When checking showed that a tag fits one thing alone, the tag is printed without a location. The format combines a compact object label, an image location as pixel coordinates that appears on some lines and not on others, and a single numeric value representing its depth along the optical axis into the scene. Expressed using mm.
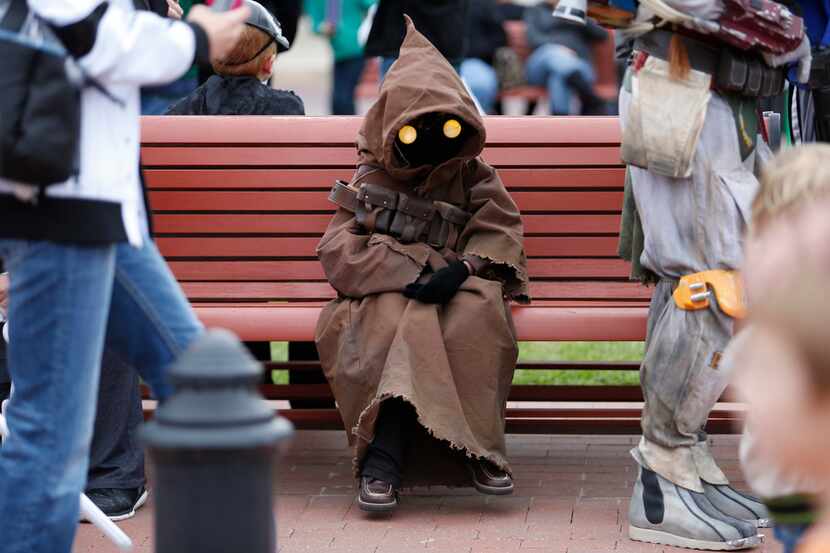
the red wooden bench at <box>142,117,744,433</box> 9051
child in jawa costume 7972
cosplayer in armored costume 7162
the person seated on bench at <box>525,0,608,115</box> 24191
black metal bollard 4429
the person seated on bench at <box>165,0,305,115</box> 9629
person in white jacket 5351
